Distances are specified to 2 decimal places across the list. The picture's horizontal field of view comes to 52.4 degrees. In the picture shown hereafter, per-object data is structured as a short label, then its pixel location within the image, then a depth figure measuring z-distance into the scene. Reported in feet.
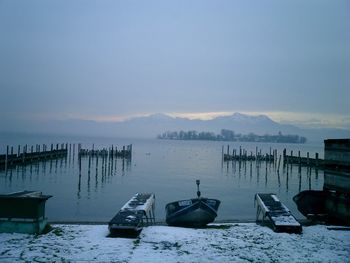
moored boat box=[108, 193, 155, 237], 38.73
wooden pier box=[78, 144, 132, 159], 246.62
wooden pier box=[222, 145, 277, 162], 242.04
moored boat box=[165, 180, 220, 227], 51.34
